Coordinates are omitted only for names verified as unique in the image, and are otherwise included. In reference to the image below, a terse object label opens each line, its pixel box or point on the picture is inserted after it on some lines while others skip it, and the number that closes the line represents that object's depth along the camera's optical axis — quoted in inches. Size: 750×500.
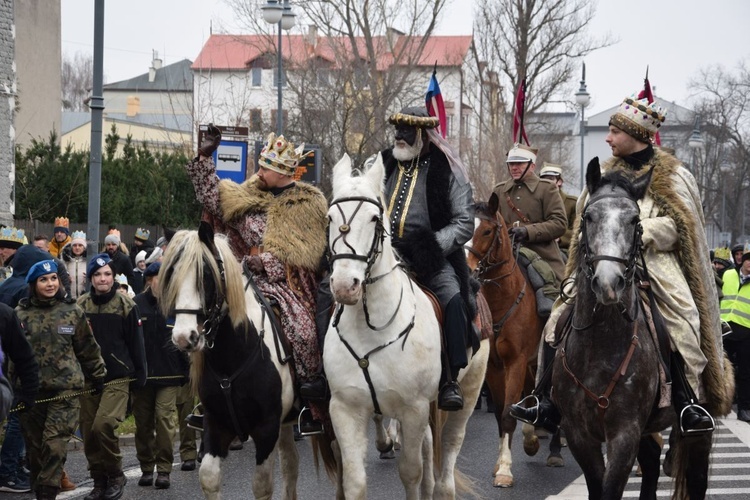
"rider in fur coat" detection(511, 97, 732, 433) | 299.6
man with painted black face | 319.0
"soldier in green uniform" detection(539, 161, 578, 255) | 565.3
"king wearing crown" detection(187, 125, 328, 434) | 333.4
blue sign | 704.4
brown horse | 460.1
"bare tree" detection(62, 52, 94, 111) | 3922.2
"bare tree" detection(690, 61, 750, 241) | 2849.4
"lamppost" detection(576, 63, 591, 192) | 1626.5
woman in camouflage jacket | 376.2
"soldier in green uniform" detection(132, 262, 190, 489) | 437.7
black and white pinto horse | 289.0
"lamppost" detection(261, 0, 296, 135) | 886.4
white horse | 277.4
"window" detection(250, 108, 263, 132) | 1321.1
